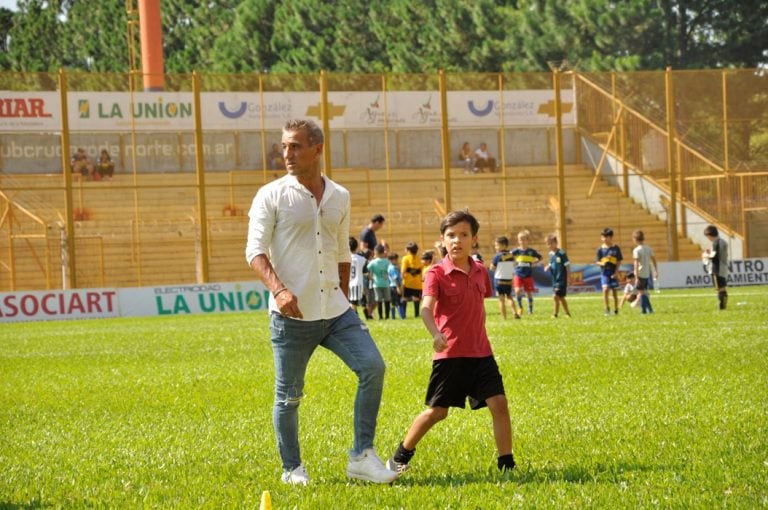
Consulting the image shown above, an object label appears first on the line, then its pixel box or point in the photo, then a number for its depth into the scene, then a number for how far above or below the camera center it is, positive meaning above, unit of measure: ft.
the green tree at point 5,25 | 293.02 +49.09
